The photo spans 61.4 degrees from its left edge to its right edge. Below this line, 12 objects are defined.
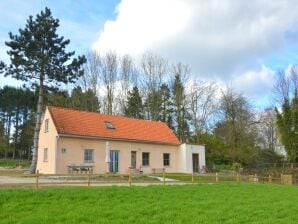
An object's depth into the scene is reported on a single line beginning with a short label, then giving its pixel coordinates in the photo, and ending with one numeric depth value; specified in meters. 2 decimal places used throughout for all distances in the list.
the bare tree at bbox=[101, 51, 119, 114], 29.44
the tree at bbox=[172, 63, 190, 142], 31.34
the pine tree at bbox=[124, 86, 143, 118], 31.61
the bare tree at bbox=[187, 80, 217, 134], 31.26
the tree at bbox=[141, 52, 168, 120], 31.54
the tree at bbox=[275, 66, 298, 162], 27.03
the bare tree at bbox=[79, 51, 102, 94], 29.22
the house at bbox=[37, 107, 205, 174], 18.53
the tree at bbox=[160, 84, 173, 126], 32.54
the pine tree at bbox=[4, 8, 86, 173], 18.70
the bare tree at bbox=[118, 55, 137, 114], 30.55
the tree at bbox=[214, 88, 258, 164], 29.54
